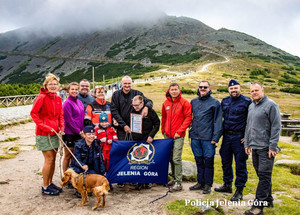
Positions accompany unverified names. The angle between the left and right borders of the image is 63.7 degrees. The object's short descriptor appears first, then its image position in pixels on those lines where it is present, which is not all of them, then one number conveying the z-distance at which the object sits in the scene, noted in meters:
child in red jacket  5.28
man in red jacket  5.35
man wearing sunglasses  5.18
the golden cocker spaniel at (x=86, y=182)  4.51
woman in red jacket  4.83
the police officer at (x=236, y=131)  4.96
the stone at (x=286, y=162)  7.55
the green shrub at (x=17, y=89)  24.20
